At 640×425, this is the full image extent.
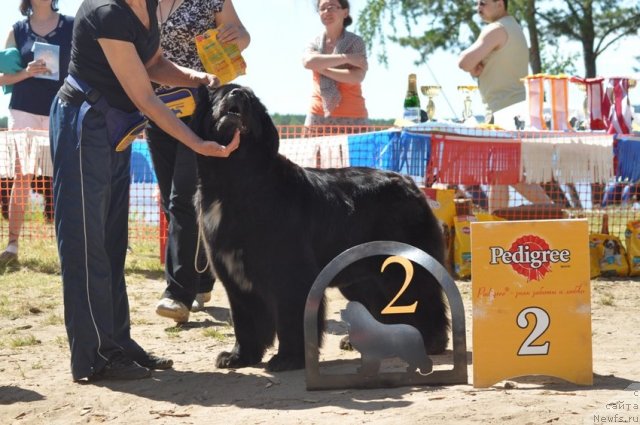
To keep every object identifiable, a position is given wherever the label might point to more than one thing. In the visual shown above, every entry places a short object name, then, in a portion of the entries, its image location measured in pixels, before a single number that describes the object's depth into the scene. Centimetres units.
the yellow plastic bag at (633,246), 1314
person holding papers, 1325
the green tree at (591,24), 3846
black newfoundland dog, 762
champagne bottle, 1422
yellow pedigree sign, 683
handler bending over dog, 713
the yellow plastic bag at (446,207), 1325
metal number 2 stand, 694
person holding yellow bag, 953
